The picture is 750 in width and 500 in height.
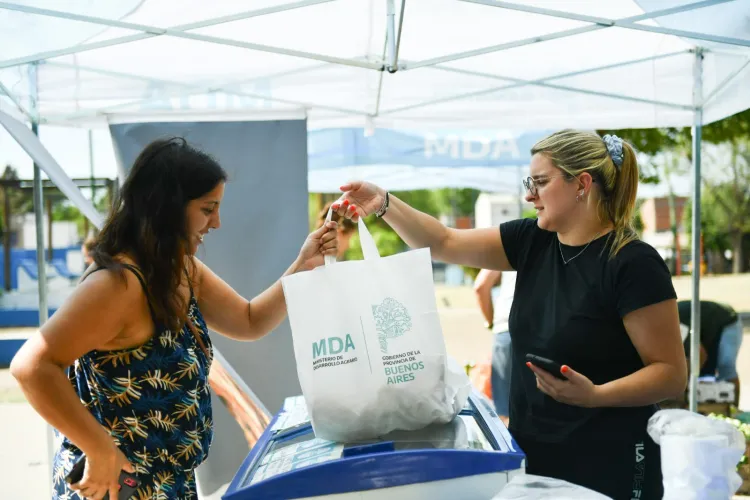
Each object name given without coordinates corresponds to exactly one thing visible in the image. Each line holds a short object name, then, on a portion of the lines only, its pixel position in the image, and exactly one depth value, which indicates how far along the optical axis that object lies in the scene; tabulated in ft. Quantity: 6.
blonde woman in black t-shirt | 5.15
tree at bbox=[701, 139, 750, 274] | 53.52
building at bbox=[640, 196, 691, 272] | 61.52
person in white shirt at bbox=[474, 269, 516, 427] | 14.83
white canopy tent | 9.51
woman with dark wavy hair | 4.52
